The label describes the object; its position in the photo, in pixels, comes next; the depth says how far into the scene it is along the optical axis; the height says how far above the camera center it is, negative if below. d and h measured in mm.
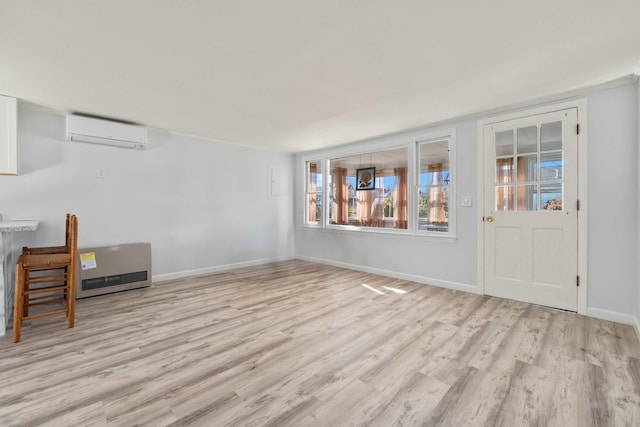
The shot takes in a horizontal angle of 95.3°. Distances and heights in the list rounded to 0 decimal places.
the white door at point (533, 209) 3049 +61
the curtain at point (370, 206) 6688 +183
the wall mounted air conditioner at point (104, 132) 3533 +1037
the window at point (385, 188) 4312 +503
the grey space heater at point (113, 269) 3512 -716
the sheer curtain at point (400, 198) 6824 +369
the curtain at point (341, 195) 6642 +440
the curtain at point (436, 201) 5297 +245
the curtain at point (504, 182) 3428 +383
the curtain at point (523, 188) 3316 +300
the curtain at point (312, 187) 6113 +562
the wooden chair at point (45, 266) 2439 -485
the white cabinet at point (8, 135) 3043 +817
